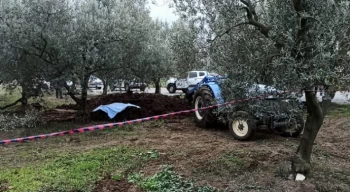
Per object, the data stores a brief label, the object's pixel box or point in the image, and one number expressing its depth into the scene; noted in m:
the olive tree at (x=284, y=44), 3.93
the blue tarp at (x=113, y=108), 9.78
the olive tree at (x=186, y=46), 5.12
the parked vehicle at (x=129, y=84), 10.72
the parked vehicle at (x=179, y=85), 20.20
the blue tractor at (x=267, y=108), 4.48
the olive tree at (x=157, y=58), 11.46
